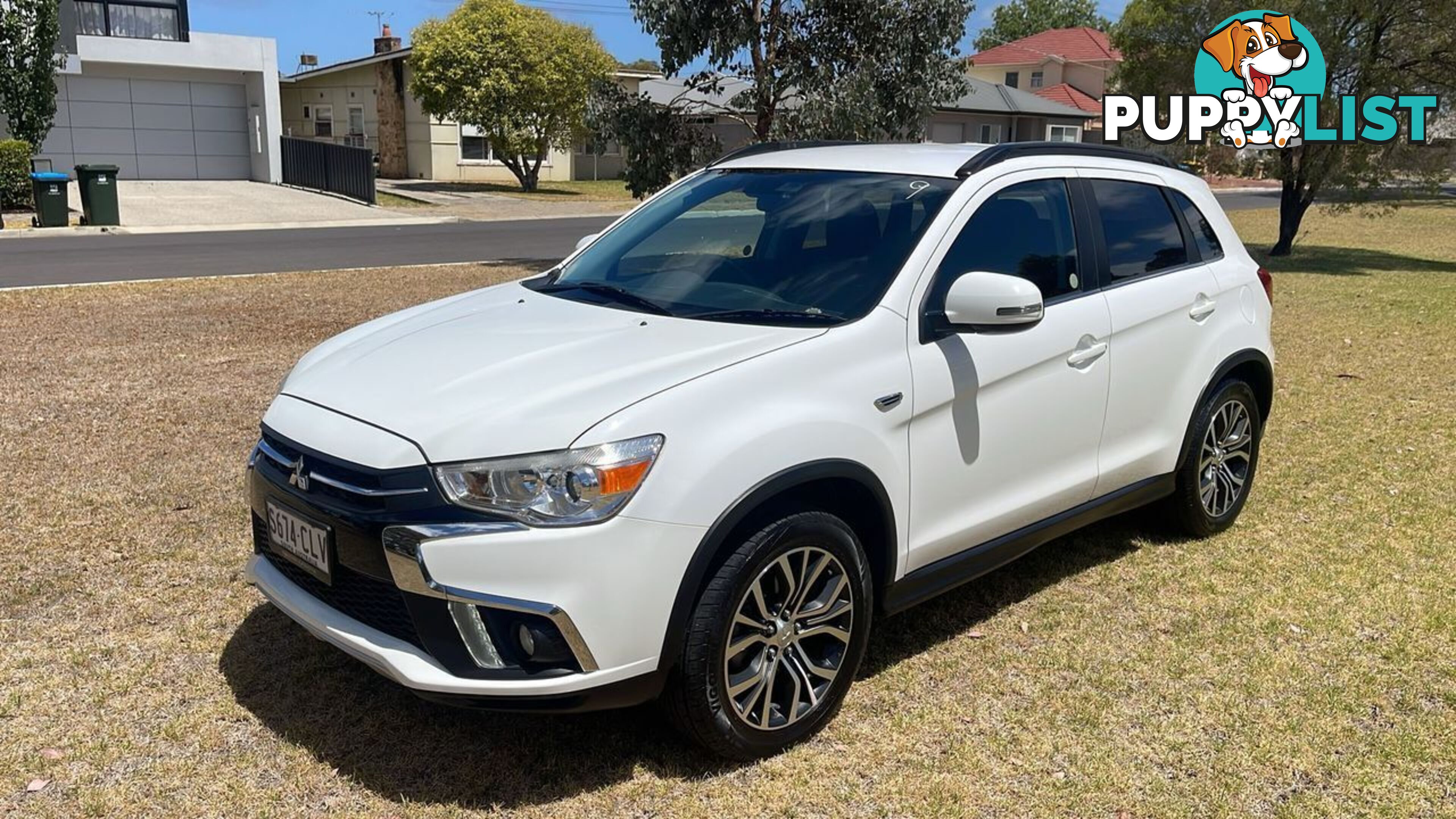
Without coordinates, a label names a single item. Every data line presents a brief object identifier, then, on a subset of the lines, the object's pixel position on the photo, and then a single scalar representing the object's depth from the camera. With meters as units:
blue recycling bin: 21.27
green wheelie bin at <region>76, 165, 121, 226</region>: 21.75
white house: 30.02
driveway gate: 29.44
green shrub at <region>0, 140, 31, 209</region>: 22.39
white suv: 3.05
